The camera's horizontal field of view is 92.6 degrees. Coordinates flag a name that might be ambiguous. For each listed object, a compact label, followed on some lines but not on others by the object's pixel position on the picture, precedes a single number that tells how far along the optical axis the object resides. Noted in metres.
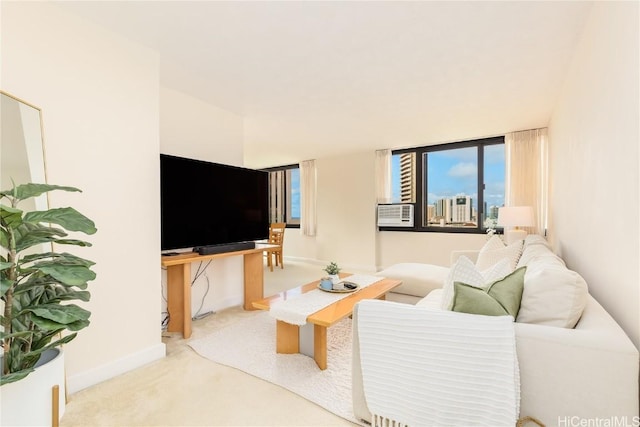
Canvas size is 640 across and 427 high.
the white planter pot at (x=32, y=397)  1.03
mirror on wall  1.53
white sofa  1.07
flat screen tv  2.57
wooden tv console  2.68
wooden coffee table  2.07
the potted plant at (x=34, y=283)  1.08
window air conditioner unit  5.39
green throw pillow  1.34
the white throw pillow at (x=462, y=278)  1.59
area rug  1.83
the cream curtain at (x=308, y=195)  6.60
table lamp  3.74
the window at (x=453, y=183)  4.80
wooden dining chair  6.17
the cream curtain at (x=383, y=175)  5.59
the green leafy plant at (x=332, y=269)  2.84
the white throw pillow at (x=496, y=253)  2.77
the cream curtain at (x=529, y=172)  4.24
